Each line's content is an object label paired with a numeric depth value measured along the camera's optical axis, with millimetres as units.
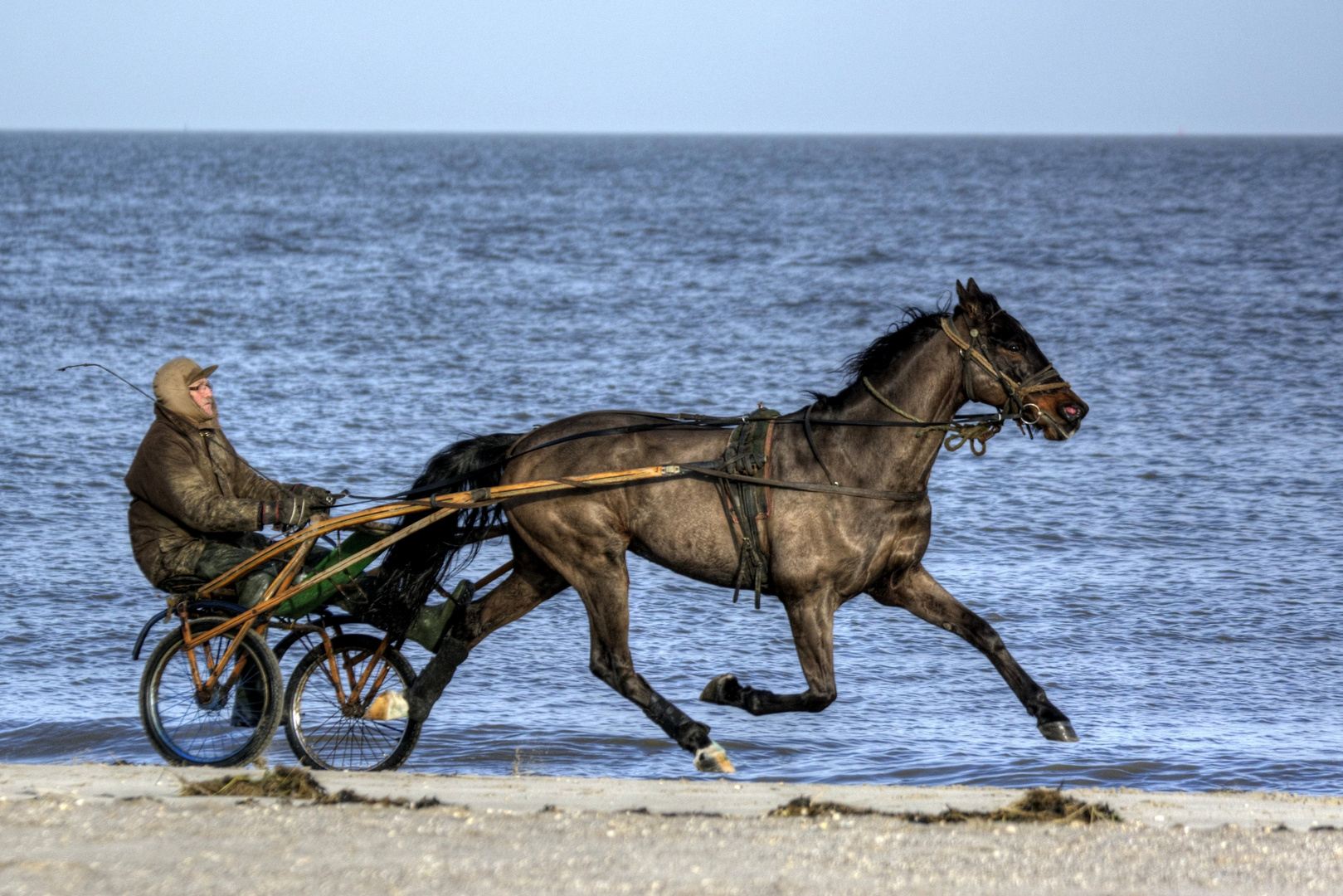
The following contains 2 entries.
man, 13836
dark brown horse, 13305
